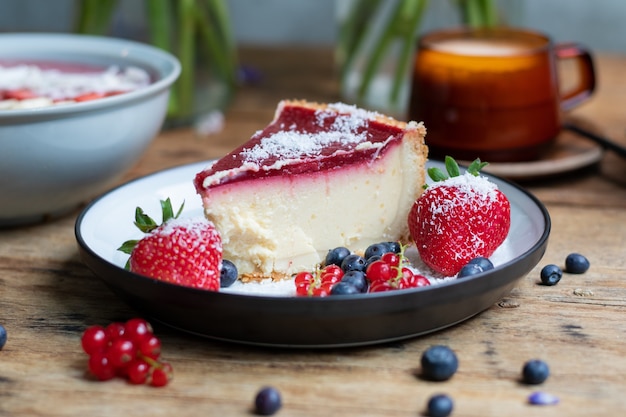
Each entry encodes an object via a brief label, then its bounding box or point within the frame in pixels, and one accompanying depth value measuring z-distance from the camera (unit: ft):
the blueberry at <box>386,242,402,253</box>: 2.53
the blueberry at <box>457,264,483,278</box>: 2.39
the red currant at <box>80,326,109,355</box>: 2.23
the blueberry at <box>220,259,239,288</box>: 2.45
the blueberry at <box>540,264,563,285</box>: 2.50
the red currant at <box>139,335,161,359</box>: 2.21
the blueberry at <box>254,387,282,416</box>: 2.14
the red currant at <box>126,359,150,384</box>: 2.21
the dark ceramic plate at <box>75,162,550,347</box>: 2.21
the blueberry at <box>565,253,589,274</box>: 2.55
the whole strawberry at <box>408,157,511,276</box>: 2.45
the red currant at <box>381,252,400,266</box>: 2.38
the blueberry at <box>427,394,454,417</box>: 2.13
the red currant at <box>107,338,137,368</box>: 2.20
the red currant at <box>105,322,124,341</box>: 2.24
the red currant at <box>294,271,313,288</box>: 2.38
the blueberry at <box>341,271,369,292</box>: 2.35
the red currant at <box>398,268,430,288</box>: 2.31
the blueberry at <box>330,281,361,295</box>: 2.31
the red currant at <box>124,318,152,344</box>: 2.22
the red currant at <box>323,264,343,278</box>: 2.41
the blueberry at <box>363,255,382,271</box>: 2.46
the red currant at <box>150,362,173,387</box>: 2.21
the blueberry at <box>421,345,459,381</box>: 2.21
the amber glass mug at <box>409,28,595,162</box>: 2.91
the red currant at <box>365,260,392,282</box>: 2.35
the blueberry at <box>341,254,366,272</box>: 2.45
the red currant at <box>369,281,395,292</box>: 2.30
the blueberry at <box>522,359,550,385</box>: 2.21
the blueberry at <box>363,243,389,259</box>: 2.51
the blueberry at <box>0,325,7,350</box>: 2.32
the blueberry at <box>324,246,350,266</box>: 2.52
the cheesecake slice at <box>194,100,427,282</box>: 2.49
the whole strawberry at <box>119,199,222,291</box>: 2.32
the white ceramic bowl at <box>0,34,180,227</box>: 2.60
